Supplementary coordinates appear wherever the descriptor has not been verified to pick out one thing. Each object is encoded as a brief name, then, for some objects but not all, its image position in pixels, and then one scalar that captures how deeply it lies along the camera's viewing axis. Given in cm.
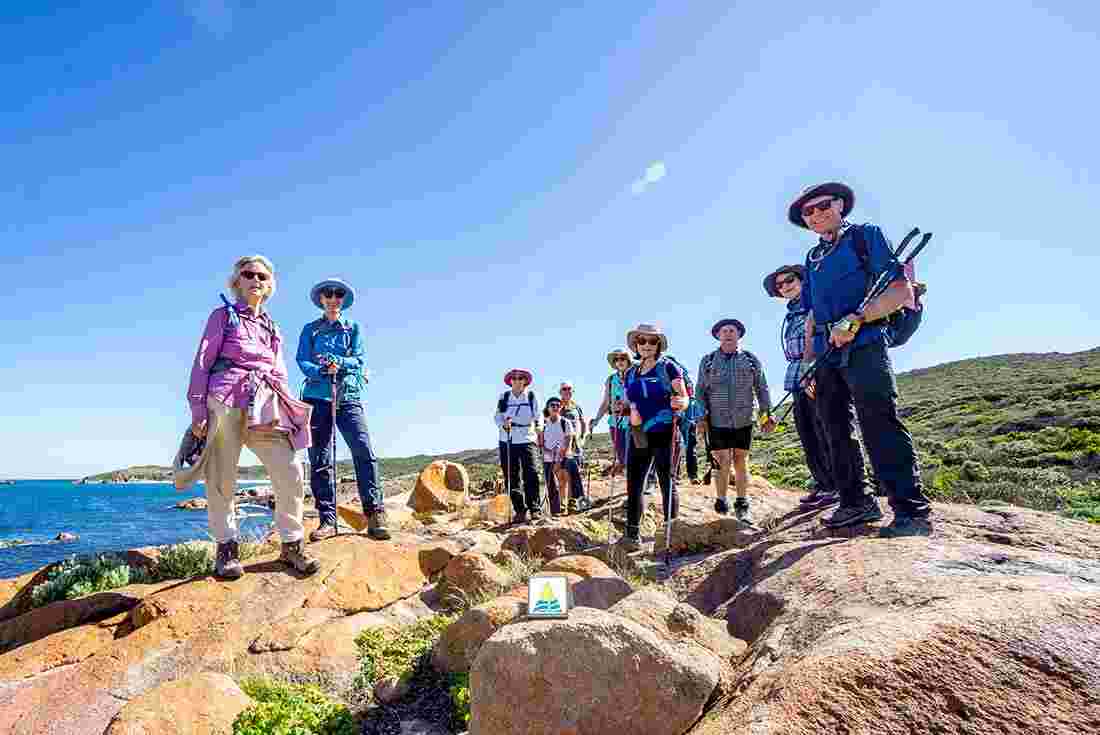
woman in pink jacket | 423
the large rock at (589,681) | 225
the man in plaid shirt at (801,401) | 614
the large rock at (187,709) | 280
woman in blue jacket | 567
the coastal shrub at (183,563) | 550
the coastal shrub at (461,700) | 316
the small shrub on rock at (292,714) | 292
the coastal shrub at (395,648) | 383
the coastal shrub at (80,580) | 505
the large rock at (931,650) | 165
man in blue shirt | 375
